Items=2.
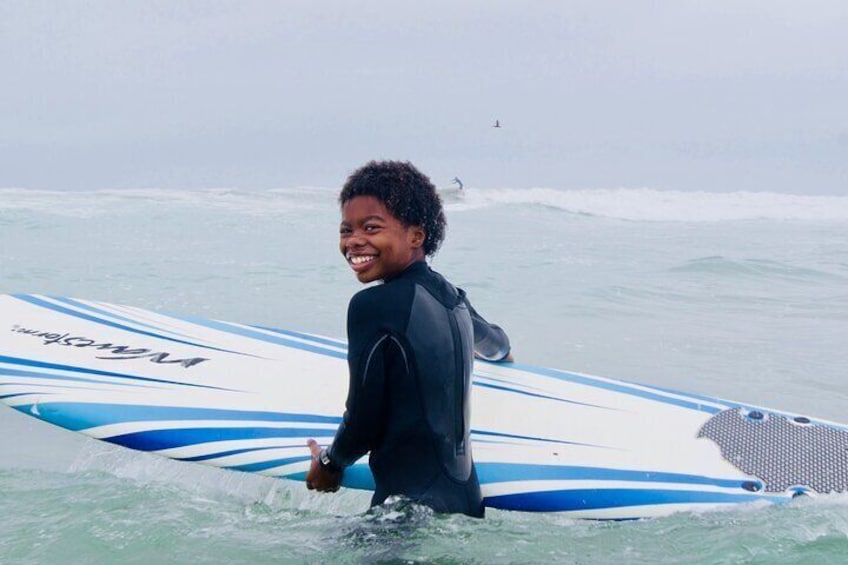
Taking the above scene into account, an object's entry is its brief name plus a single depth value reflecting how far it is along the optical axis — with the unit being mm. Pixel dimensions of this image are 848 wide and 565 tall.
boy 2209
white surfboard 2832
